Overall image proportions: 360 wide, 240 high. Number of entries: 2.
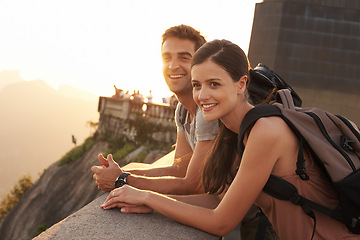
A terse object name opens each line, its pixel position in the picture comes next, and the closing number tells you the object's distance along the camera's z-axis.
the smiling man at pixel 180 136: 2.92
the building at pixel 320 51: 14.62
